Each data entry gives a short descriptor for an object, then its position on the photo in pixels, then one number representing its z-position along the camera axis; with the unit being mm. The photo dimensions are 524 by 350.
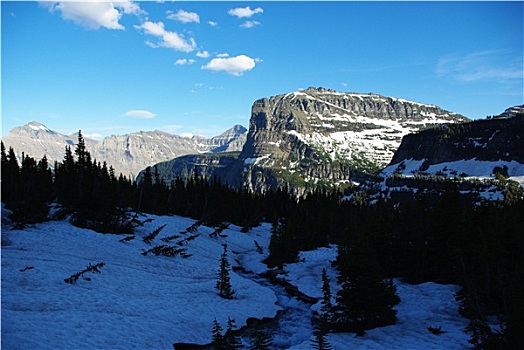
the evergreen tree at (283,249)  48766
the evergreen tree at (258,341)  13396
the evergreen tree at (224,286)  28578
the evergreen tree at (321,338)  13614
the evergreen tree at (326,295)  21256
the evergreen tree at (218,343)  14938
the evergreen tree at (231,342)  14215
